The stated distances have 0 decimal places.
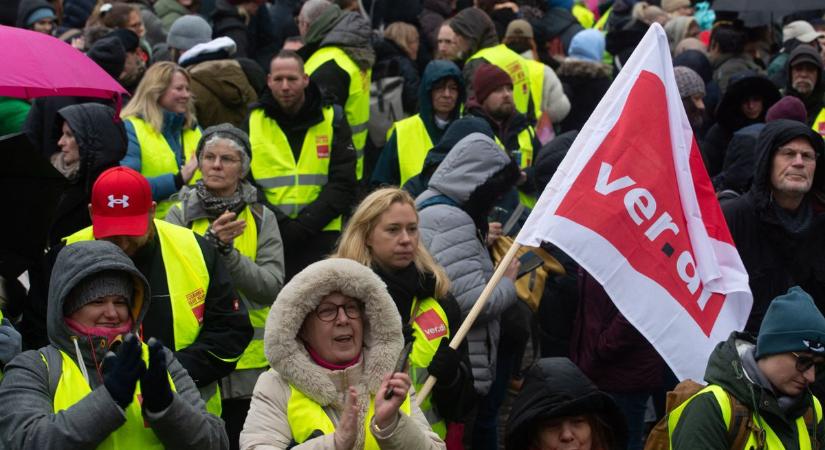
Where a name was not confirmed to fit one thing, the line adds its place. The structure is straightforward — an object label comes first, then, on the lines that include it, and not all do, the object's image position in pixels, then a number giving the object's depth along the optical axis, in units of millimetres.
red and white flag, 12922
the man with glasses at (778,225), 15727
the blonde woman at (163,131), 18031
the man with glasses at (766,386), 11383
